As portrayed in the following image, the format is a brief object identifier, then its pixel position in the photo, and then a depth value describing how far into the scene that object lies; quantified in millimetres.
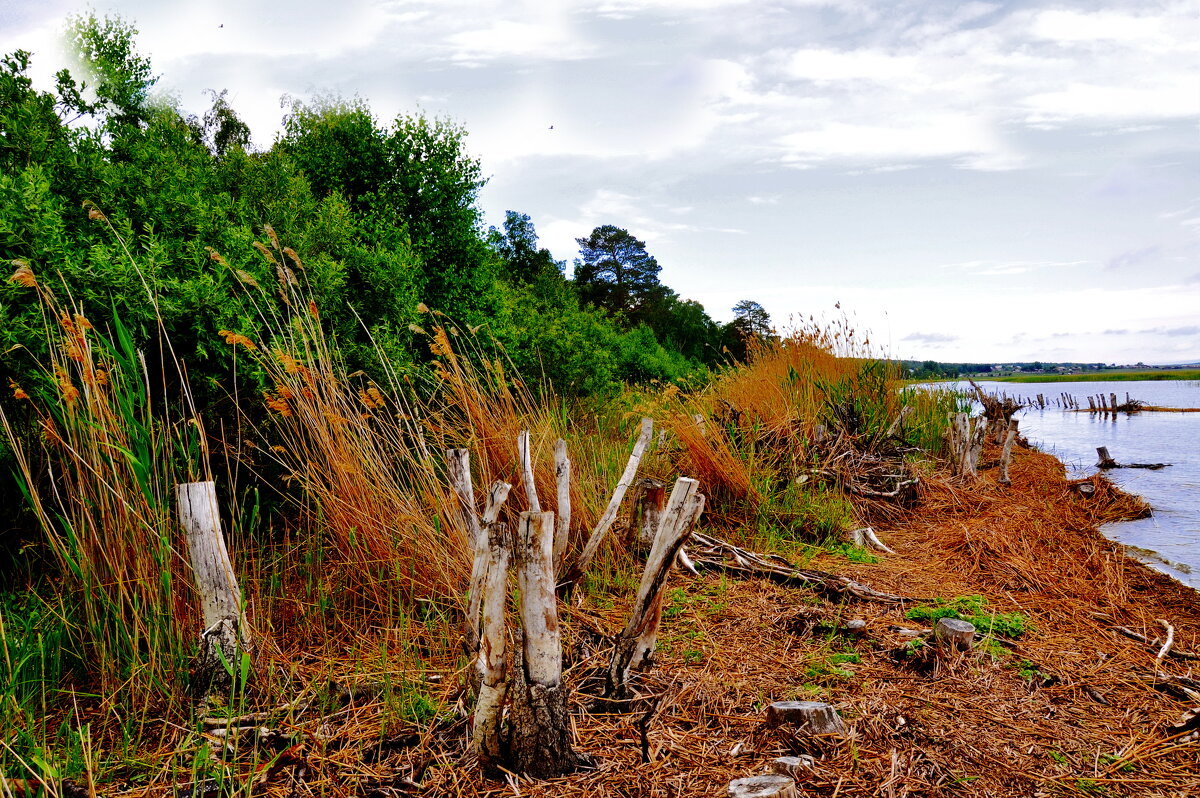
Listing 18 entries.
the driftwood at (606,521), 2695
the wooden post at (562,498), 2706
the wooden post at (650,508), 2934
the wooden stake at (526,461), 2549
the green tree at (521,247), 23391
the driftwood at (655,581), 2008
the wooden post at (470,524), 1825
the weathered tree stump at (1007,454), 6566
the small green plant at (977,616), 2814
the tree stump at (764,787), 1486
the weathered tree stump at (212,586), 1879
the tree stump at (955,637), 2523
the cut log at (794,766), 1698
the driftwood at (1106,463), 9633
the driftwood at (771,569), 3140
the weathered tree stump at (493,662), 1631
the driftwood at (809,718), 1877
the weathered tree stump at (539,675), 1650
